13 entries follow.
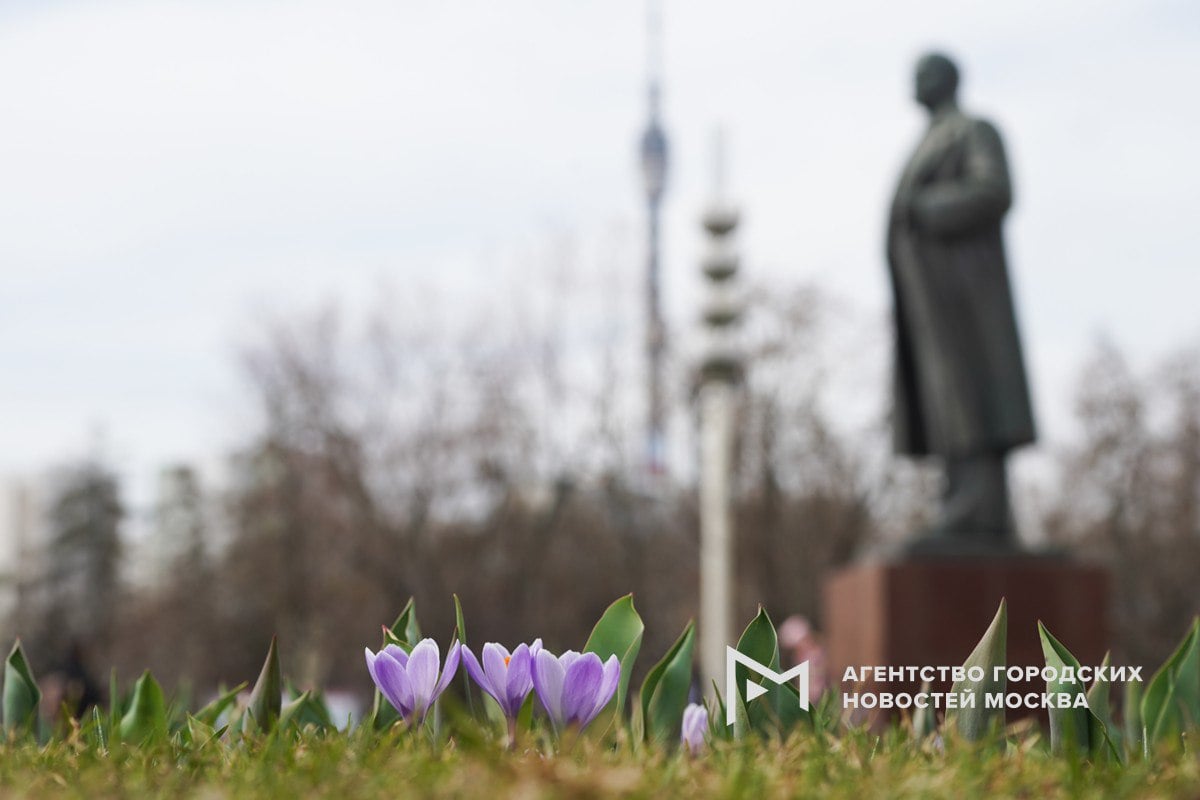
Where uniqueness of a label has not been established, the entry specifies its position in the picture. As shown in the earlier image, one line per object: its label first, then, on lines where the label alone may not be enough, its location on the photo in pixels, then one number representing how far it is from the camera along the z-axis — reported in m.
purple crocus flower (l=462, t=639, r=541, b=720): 1.90
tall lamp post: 16.42
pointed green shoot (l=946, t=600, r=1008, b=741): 1.93
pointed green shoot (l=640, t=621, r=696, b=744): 2.11
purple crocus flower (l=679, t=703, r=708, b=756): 2.20
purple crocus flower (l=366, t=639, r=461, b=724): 1.92
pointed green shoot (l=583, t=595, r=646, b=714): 2.08
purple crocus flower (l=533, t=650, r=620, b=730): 1.89
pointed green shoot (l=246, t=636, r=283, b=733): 2.22
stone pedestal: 9.98
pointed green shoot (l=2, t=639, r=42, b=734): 2.43
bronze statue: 10.35
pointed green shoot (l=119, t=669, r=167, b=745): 2.23
